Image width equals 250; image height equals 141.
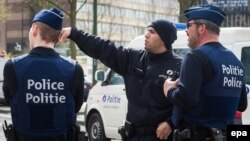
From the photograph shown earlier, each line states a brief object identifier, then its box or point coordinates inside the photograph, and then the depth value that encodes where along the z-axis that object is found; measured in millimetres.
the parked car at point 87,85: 31199
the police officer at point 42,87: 4926
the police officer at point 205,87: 4751
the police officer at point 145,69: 5398
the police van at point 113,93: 9955
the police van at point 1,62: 28247
